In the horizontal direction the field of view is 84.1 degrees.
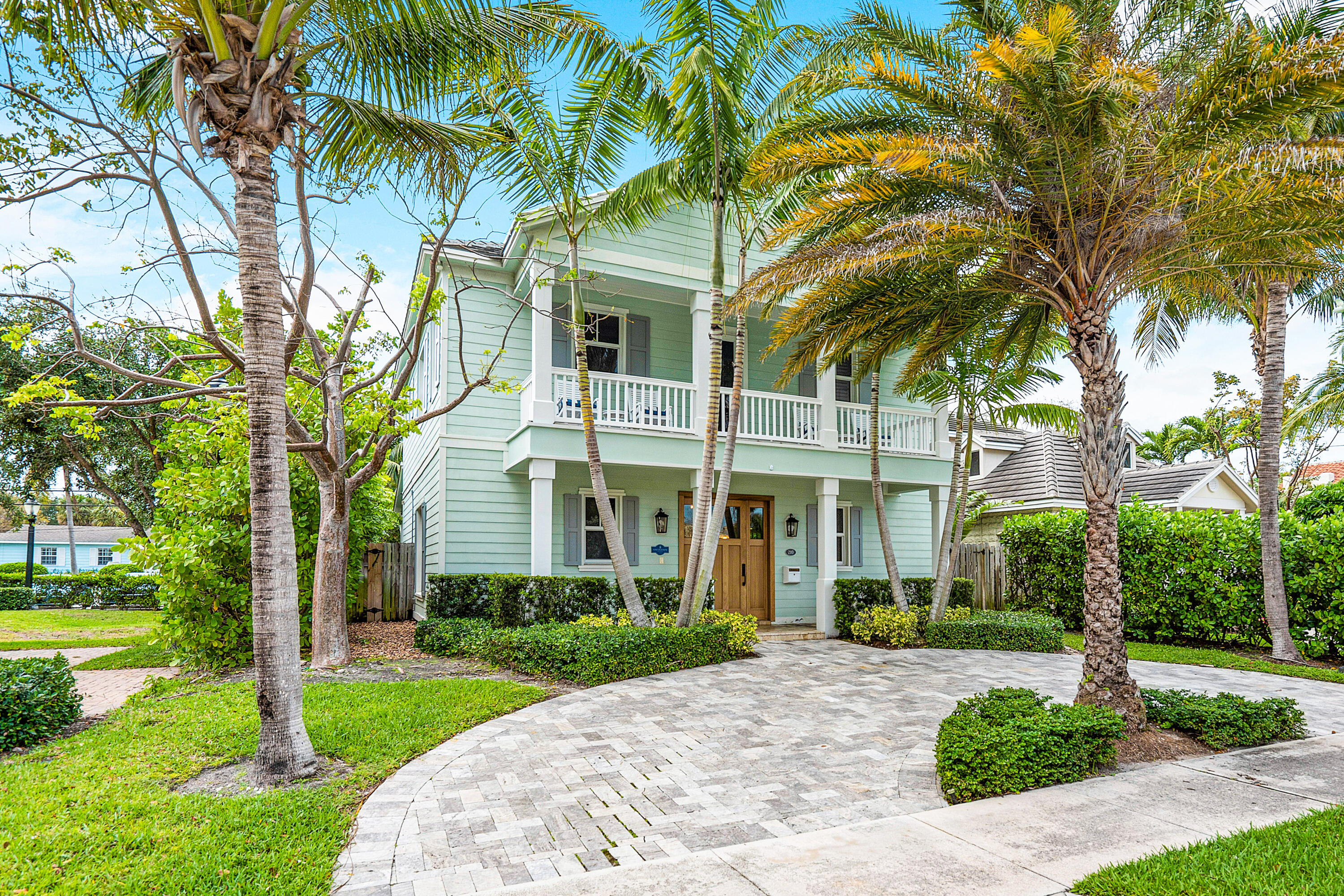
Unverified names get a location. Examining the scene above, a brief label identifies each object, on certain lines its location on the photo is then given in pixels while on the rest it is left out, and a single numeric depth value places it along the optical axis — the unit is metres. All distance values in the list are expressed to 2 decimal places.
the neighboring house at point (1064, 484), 19.22
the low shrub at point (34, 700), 6.09
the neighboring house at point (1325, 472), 28.85
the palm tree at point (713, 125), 9.15
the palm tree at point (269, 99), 5.10
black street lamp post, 22.69
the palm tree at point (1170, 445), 30.33
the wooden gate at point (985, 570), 15.26
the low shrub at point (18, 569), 28.72
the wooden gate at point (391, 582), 14.54
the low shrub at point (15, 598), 20.89
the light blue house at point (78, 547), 41.53
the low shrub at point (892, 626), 12.00
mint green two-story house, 11.82
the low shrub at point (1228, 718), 5.98
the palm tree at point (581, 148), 9.70
